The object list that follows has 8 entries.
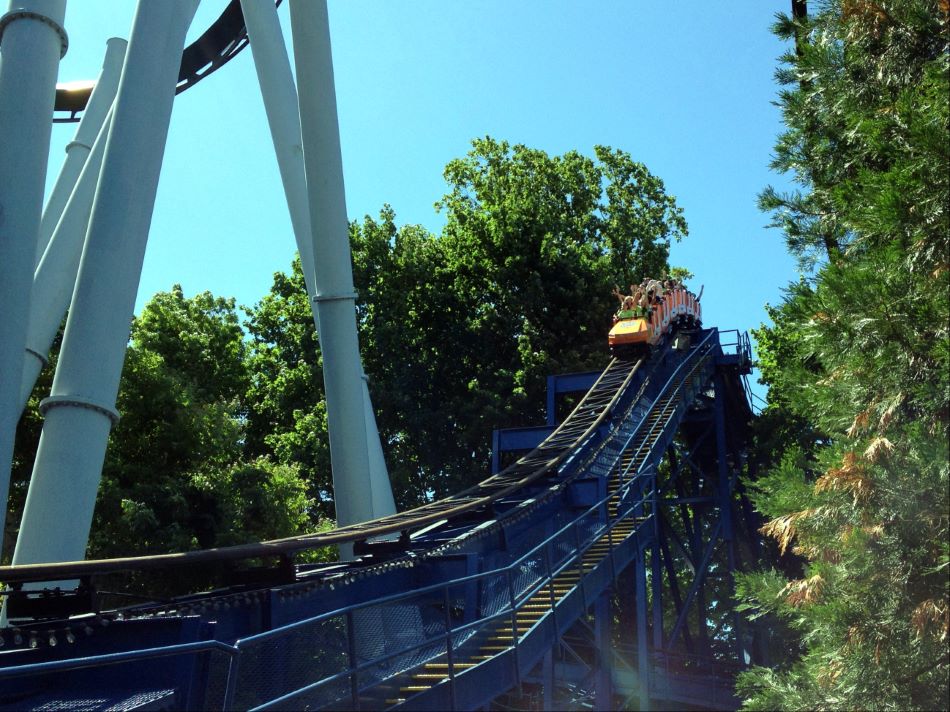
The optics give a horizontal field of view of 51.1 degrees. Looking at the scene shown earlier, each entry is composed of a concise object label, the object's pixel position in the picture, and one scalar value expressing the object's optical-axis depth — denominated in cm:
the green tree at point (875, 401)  521
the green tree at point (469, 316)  2909
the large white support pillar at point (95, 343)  848
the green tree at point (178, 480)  2019
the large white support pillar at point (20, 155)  859
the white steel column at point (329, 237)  1270
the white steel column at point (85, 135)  1541
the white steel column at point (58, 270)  1256
